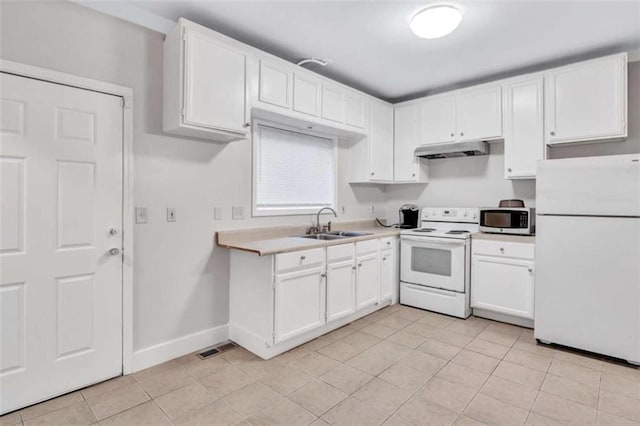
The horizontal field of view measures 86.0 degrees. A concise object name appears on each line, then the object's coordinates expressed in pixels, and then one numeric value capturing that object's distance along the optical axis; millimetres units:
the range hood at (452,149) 3750
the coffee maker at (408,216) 4375
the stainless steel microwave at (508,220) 3385
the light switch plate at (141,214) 2443
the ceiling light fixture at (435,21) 2346
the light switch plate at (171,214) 2596
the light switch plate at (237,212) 2994
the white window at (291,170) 3307
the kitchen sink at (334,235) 3520
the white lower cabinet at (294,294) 2625
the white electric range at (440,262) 3537
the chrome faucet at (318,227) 3658
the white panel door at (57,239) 1973
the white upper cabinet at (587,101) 2963
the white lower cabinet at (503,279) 3191
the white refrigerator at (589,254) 2519
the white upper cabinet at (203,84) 2354
